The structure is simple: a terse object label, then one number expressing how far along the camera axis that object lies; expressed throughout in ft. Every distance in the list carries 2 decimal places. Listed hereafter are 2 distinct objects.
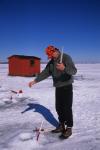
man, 17.11
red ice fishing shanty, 96.43
